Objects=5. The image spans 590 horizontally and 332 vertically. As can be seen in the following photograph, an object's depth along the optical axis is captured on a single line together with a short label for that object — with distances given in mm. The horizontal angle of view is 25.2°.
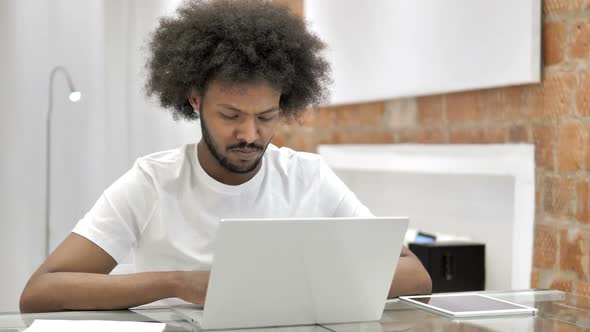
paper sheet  2289
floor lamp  3956
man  2825
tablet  2513
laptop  2318
